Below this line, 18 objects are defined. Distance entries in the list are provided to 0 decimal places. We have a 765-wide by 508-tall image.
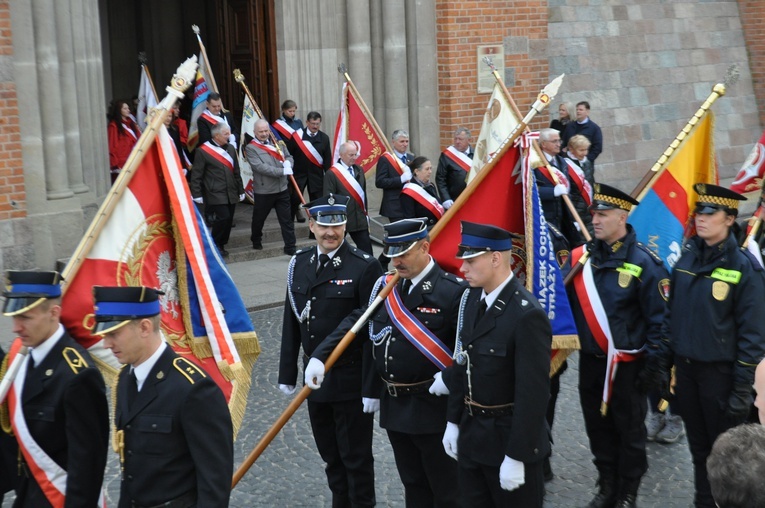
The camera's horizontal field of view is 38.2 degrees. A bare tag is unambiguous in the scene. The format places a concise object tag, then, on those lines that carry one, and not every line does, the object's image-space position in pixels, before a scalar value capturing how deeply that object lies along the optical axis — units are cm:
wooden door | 1562
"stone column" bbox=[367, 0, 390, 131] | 1485
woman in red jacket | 1393
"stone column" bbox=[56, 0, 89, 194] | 1186
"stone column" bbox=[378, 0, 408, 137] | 1476
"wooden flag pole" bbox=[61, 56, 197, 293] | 530
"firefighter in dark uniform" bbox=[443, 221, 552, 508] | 478
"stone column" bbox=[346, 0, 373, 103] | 1469
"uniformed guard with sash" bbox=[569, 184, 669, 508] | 610
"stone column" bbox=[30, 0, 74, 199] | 1149
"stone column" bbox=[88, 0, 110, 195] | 1251
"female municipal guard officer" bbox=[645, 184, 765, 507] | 559
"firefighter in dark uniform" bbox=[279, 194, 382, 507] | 589
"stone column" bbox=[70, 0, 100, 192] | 1221
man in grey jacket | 1322
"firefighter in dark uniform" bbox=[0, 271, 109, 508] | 424
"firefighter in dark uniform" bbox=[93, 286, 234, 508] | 393
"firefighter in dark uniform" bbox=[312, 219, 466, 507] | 545
